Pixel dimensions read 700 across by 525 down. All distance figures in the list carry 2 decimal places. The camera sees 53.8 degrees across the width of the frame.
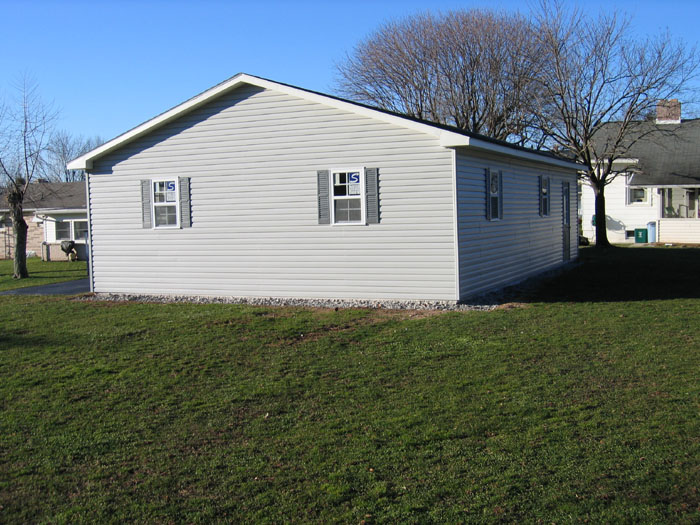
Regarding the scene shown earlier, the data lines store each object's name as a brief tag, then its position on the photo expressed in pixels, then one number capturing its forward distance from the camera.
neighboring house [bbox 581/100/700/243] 29.53
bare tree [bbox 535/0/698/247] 25.34
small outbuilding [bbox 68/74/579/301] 12.66
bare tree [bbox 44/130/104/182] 55.17
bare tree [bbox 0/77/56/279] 21.09
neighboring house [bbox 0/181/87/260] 30.78
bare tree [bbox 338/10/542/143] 31.91
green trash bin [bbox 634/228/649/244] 30.06
